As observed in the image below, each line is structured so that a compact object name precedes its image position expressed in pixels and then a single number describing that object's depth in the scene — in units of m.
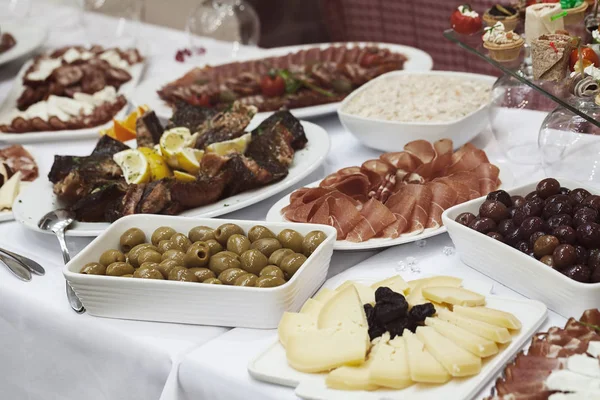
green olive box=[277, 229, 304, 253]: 1.57
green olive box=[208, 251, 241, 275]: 1.51
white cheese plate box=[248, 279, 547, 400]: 1.18
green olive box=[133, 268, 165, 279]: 1.47
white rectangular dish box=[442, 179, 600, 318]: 1.32
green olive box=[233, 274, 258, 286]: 1.43
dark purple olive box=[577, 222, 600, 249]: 1.38
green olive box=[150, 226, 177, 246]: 1.65
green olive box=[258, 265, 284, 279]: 1.46
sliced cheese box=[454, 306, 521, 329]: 1.28
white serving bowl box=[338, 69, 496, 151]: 2.05
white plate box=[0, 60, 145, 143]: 2.56
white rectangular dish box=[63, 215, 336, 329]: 1.42
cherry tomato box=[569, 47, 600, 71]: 1.65
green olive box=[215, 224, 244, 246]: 1.61
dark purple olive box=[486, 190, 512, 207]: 1.57
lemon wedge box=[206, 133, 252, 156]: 2.03
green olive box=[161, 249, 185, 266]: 1.54
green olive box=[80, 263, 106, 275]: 1.53
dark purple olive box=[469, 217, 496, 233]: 1.51
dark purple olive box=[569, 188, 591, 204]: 1.50
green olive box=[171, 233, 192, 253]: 1.60
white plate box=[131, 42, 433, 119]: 2.46
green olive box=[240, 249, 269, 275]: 1.51
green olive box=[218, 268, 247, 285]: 1.46
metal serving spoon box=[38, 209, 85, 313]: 1.78
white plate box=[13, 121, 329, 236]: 1.87
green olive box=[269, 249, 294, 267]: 1.51
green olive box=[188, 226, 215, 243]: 1.61
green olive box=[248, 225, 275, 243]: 1.60
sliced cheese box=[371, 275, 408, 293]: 1.42
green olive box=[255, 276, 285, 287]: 1.42
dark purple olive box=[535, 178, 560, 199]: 1.55
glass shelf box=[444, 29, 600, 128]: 1.57
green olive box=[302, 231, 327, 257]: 1.55
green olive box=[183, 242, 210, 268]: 1.53
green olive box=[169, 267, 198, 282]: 1.47
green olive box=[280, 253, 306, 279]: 1.49
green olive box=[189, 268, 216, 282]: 1.49
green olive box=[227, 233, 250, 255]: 1.57
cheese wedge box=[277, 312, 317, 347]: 1.33
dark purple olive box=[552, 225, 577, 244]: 1.40
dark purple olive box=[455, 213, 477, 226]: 1.55
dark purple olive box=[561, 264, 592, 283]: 1.34
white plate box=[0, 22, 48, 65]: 3.37
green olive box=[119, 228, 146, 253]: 1.66
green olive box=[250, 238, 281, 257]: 1.55
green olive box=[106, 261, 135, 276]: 1.52
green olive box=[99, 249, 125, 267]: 1.57
